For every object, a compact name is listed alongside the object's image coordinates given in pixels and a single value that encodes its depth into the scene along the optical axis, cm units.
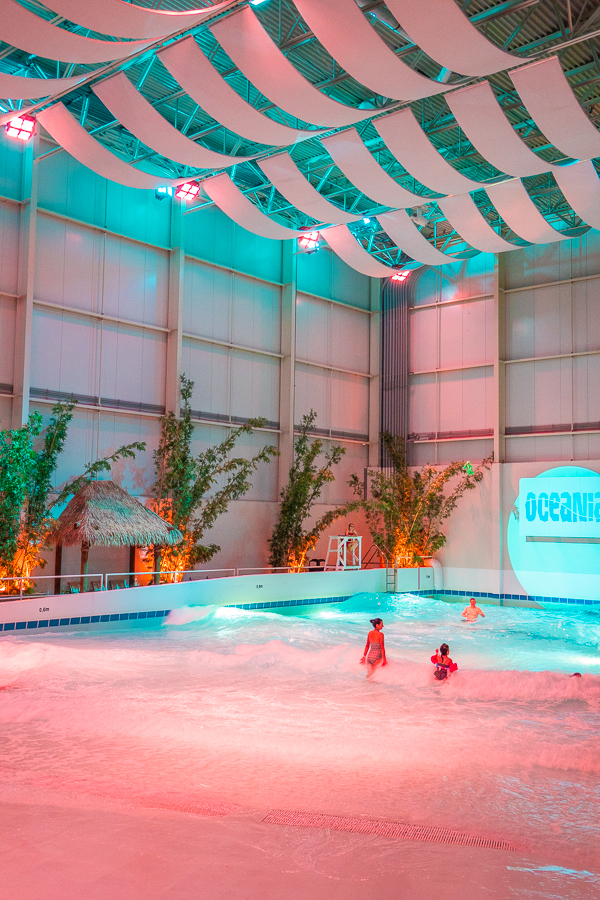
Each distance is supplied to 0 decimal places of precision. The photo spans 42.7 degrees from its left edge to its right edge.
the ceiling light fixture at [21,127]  1523
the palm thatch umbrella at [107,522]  1434
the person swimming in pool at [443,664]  970
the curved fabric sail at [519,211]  1461
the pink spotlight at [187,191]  1830
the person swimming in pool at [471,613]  1605
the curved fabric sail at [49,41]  934
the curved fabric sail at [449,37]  914
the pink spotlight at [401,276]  2262
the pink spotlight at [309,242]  2103
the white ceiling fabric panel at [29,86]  1089
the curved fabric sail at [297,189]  1419
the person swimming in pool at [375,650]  1031
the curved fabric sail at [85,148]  1321
